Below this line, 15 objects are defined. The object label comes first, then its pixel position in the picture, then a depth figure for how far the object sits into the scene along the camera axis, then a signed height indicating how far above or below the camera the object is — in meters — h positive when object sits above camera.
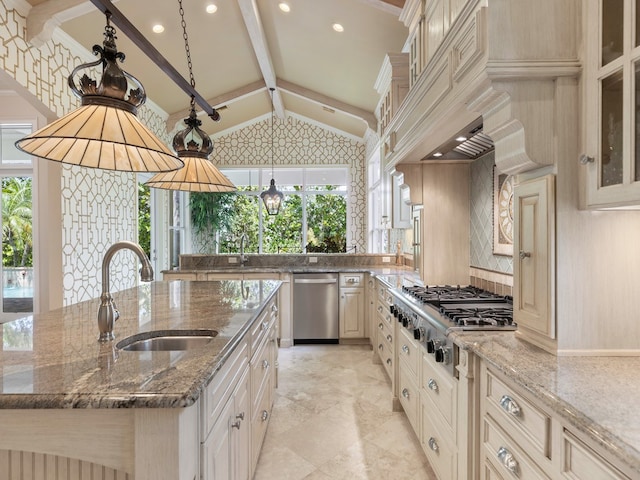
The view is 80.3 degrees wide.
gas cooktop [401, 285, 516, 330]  1.62 -0.36
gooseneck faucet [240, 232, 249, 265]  4.97 -0.27
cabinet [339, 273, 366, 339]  4.59 -0.89
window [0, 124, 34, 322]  4.44 +0.23
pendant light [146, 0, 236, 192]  2.07 +0.40
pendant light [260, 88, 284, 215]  5.35 +0.56
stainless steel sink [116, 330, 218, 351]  1.57 -0.42
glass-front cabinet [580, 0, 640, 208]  1.00 +0.38
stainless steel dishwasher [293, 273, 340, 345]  4.59 -0.84
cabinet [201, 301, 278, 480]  1.19 -0.70
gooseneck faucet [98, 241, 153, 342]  1.40 -0.24
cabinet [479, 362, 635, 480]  0.86 -0.55
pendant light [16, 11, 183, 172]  1.15 +0.36
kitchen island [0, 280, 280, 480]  0.90 -0.42
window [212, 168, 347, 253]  7.97 +0.53
